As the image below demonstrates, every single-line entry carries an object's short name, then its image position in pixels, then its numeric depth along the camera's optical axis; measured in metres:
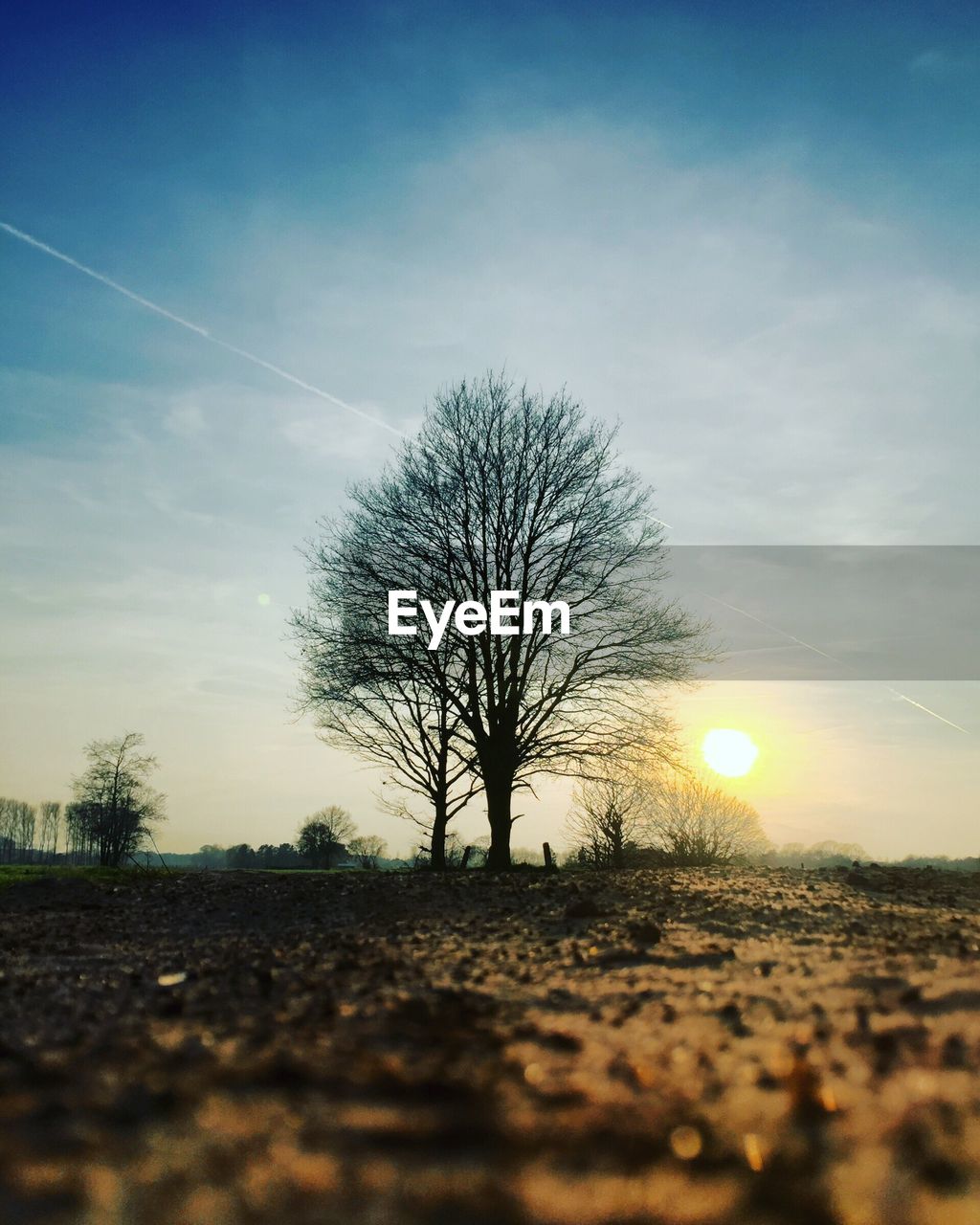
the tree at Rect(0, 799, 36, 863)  118.75
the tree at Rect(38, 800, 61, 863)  125.12
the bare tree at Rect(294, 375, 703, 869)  17.92
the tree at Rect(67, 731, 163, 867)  54.66
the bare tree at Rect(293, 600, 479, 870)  17.55
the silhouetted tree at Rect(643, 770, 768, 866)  43.00
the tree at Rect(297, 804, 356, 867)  77.56
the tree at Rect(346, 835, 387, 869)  85.06
